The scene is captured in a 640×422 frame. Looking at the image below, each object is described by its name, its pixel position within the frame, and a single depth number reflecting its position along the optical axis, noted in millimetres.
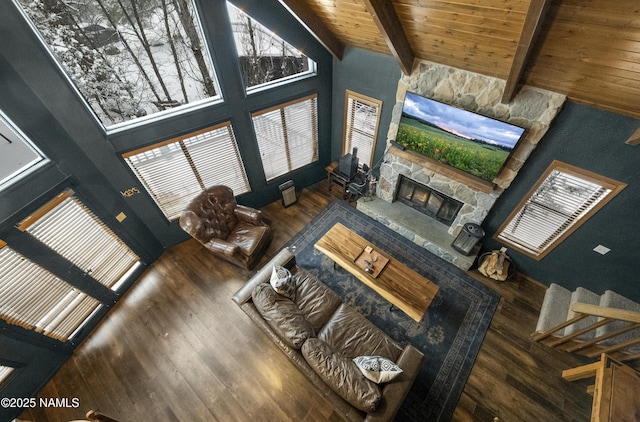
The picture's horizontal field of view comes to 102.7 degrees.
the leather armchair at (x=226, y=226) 4066
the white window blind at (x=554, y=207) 3217
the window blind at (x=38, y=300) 2854
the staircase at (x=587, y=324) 2842
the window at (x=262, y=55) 3738
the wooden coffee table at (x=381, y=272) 3545
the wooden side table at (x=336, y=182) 5496
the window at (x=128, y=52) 2789
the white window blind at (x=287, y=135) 4680
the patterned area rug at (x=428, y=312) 3283
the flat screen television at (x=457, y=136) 3461
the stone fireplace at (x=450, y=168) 3229
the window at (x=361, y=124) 4754
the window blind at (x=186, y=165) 3854
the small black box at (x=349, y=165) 5242
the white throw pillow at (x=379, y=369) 2584
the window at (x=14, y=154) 2656
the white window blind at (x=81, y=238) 3043
